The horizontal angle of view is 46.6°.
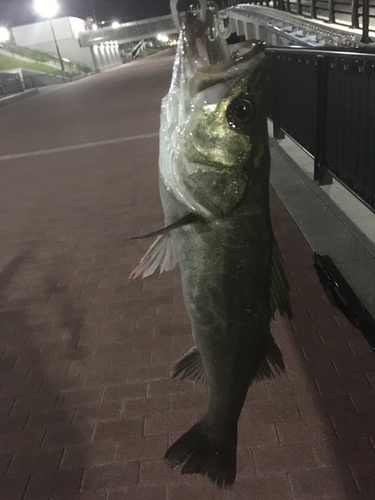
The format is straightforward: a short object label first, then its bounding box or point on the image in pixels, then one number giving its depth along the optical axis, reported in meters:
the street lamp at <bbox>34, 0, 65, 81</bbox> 30.17
